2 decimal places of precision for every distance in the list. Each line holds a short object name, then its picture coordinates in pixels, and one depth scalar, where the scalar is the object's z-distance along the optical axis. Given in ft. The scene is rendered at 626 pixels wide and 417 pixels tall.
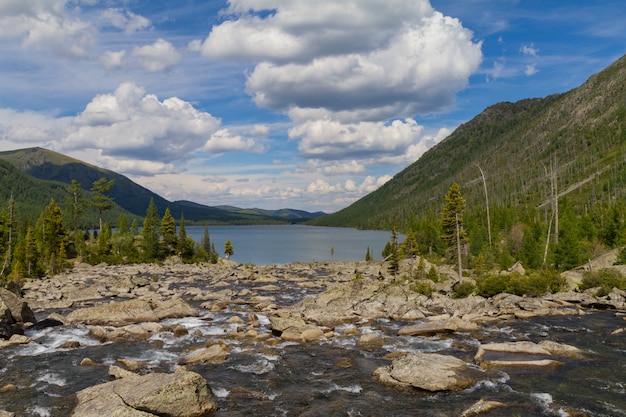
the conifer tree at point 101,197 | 378.94
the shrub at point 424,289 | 171.32
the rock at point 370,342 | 101.45
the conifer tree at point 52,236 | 297.74
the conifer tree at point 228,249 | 422.53
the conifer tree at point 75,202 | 390.60
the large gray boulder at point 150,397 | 58.49
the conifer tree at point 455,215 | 181.06
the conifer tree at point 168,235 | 379.80
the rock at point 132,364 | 83.97
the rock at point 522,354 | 82.79
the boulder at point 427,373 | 71.92
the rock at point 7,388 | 71.05
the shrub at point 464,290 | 169.28
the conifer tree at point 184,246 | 383.04
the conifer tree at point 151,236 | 366.88
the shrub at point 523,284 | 161.17
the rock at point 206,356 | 89.61
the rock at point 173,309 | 137.28
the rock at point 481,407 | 60.49
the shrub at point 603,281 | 154.51
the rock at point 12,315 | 107.45
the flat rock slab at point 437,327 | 113.70
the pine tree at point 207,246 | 428.15
